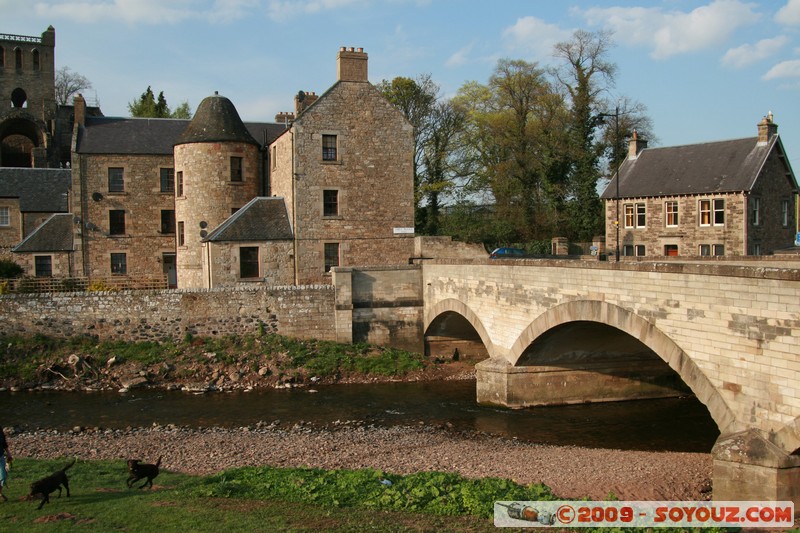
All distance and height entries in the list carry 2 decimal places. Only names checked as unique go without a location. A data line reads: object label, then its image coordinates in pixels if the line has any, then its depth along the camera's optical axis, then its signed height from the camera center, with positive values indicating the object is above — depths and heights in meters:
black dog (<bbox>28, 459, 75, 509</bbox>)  10.03 -3.28
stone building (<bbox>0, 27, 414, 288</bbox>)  30.39 +3.25
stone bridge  11.31 -1.95
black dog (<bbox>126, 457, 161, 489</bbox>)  11.73 -3.60
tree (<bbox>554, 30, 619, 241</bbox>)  44.06 +5.61
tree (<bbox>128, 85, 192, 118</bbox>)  62.92 +15.01
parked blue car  35.27 +0.19
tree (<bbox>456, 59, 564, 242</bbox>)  45.38 +7.74
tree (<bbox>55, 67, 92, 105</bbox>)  72.19 +18.83
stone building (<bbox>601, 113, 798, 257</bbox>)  33.78 +2.78
